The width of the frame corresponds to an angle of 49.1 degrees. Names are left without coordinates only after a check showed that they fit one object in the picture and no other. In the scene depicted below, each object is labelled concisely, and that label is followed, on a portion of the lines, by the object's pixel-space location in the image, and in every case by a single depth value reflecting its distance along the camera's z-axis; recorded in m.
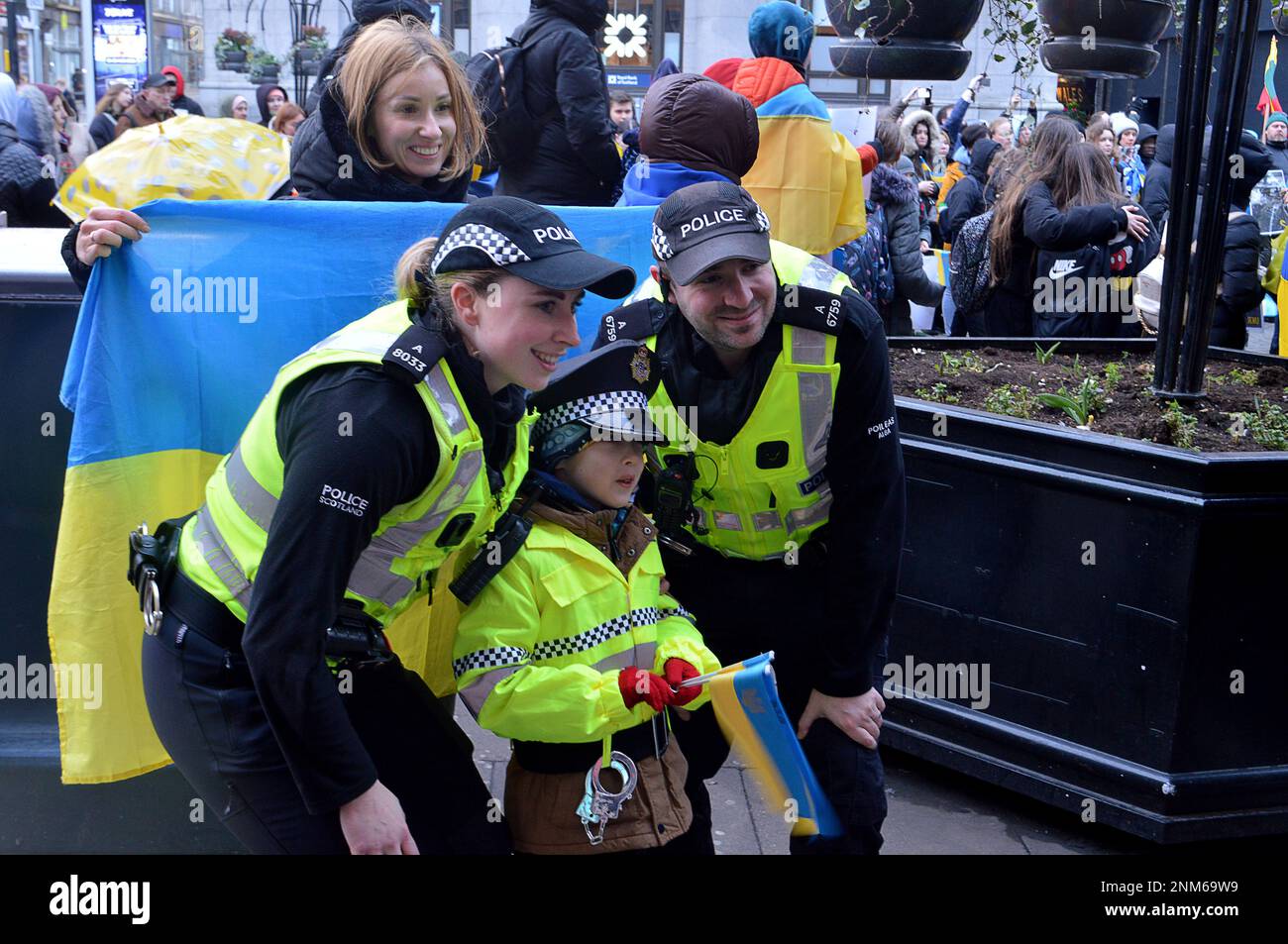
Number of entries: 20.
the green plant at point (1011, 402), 4.31
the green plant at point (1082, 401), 4.18
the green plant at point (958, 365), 4.89
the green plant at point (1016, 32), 4.89
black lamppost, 4.05
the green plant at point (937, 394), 4.48
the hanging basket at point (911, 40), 4.46
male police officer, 2.79
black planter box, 3.56
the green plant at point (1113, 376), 4.63
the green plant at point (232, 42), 23.72
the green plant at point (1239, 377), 4.84
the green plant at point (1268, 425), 3.97
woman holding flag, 3.48
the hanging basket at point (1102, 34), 4.70
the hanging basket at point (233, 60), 23.69
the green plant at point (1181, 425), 3.88
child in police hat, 2.57
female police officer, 2.18
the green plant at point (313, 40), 16.64
